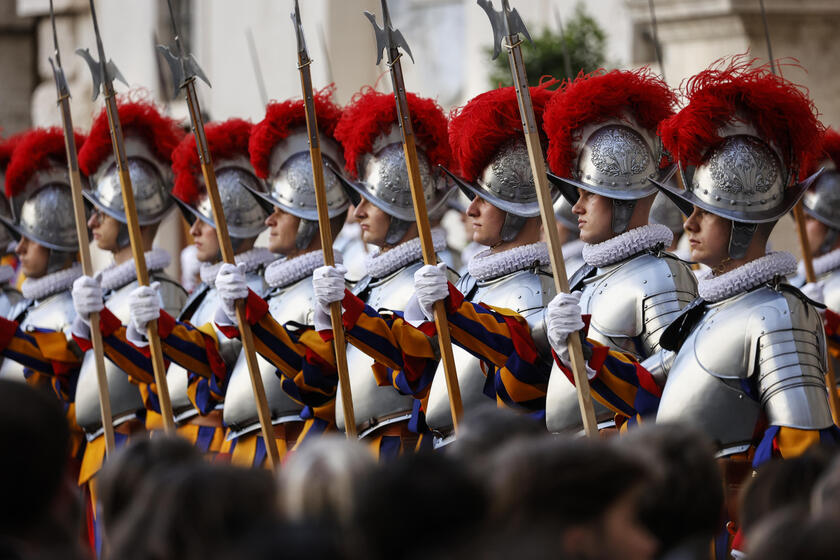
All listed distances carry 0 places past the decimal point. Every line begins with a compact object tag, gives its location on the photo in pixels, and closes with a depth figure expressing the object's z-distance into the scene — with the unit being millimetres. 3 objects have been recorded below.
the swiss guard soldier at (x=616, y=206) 10328
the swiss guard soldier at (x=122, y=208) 14227
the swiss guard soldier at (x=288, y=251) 12562
